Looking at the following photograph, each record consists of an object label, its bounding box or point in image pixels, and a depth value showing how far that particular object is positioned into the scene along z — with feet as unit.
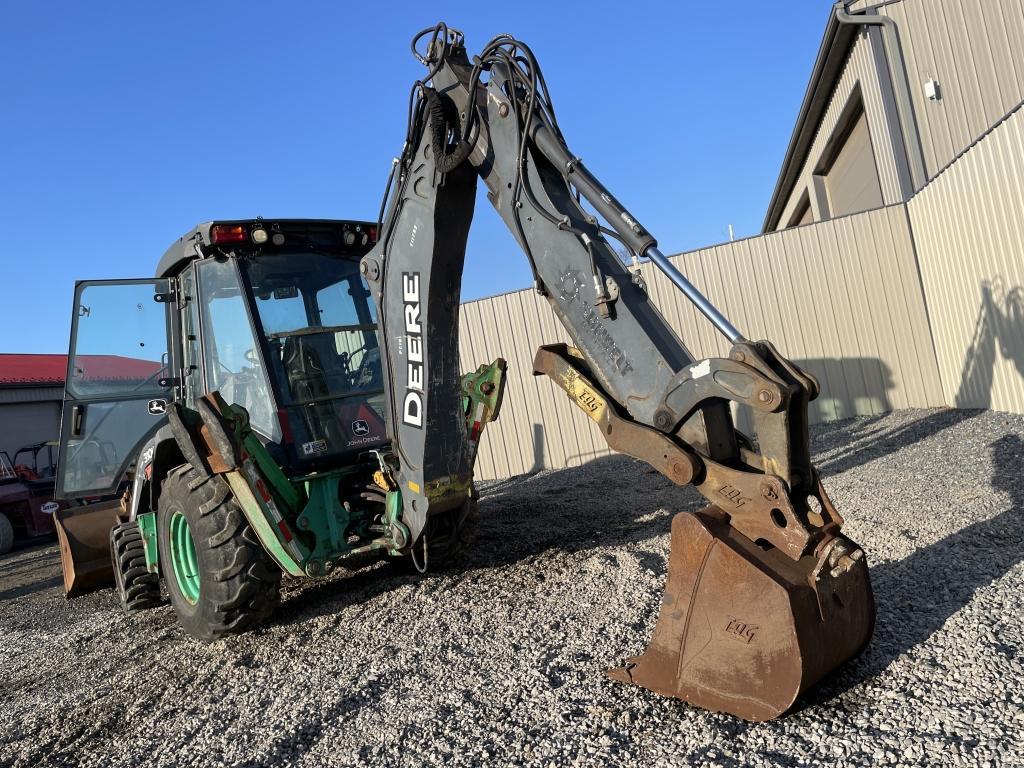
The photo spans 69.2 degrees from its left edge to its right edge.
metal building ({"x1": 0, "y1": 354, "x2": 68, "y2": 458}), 66.08
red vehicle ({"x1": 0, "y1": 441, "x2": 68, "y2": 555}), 38.68
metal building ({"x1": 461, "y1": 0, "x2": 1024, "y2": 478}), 28.55
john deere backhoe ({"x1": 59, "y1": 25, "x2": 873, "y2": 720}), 8.55
